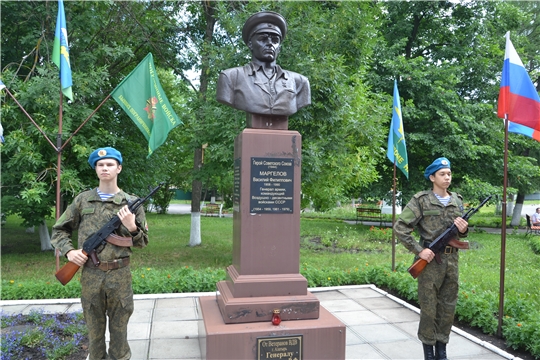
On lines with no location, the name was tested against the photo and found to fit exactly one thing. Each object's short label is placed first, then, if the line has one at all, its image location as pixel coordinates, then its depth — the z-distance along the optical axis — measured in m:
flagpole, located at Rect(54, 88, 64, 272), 6.34
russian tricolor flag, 4.80
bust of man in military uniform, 4.21
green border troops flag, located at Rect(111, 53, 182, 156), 5.78
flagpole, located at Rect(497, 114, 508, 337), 4.65
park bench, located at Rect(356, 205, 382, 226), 19.56
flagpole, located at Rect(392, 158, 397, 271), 7.45
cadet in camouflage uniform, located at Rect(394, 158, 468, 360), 3.78
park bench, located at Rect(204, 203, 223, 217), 25.62
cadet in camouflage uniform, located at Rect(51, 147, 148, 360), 3.33
